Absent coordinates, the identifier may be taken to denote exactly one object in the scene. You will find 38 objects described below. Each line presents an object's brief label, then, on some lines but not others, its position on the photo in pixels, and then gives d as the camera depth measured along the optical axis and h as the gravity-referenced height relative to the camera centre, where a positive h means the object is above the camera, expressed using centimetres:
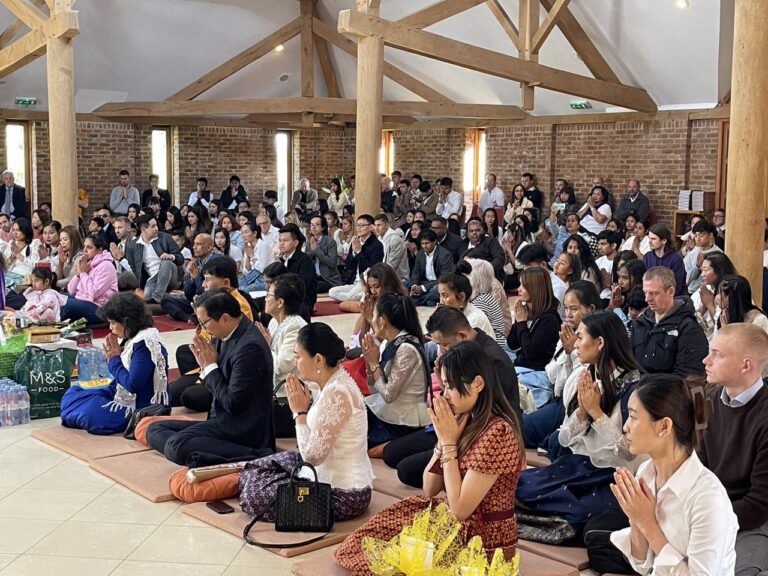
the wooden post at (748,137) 679 +30
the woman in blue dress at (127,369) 578 -108
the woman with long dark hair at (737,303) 548 -64
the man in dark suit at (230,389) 504 -103
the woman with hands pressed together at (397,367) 533 -97
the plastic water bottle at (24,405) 643 -142
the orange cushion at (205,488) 487 -147
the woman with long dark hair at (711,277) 649 -60
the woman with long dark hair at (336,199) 1781 -34
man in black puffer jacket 549 -82
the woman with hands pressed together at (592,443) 426 -109
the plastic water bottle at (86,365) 716 -130
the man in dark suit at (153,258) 1051 -84
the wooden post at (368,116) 1096 +69
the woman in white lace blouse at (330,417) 431 -100
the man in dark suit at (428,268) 1129 -98
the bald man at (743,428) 361 -88
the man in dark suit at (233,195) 1856 -29
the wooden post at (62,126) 1108 +56
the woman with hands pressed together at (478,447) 344 -90
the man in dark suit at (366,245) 1098 -70
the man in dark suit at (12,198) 1577 -32
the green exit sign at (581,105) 1659 +124
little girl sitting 797 -95
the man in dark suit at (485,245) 1148 -72
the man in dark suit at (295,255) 911 -67
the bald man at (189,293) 942 -112
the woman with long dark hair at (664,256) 880 -64
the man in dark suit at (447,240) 1198 -69
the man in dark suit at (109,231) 1274 -66
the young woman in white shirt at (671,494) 287 -89
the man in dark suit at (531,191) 1714 -17
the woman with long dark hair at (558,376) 553 -104
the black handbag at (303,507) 436 -140
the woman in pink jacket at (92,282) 911 -93
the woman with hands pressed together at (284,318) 589 -80
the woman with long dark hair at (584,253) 835 -60
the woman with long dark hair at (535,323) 614 -85
